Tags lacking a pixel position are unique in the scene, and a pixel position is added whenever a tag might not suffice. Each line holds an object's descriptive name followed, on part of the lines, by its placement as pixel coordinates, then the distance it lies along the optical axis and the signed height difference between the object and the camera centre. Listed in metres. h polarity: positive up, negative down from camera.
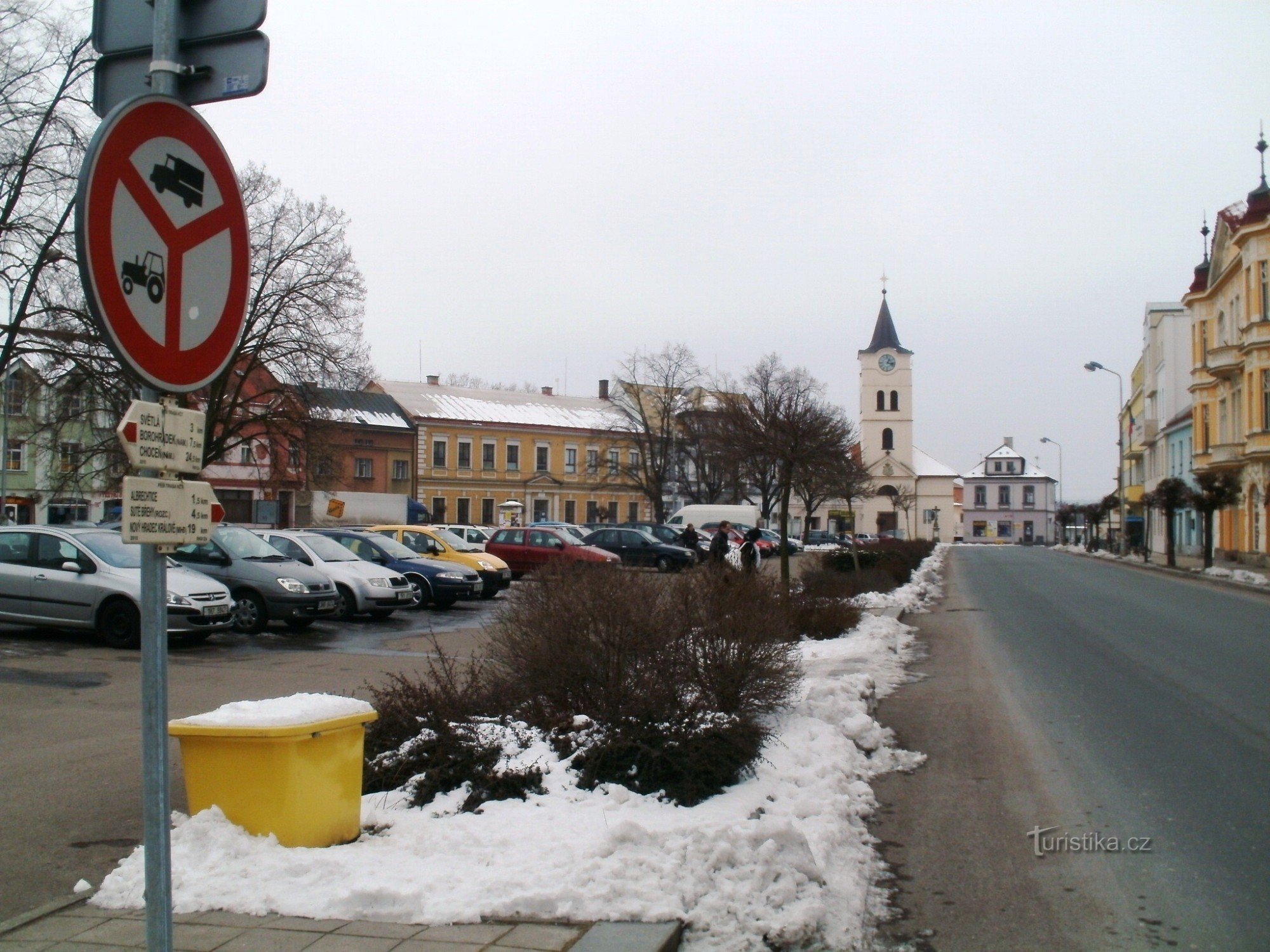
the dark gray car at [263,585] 16.34 -1.27
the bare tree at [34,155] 22.11 +7.42
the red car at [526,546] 29.52 -1.06
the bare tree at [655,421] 63.38 +5.55
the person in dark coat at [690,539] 34.22 -0.91
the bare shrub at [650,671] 6.00 -1.09
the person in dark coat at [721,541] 18.83 -0.55
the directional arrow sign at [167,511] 2.64 -0.02
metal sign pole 2.66 -0.63
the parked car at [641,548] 35.09 -1.28
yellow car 24.28 -1.05
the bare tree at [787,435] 21.50 +1.67
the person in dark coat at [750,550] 17.23 -0.67
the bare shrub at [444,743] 5.81 -1.39
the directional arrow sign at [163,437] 2.66 +0.18
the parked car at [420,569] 21.69 -1.32
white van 52.72 -0.13
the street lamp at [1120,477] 61.38 +2.41
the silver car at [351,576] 18.61 -1.27
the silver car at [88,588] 13.89 -1.17
